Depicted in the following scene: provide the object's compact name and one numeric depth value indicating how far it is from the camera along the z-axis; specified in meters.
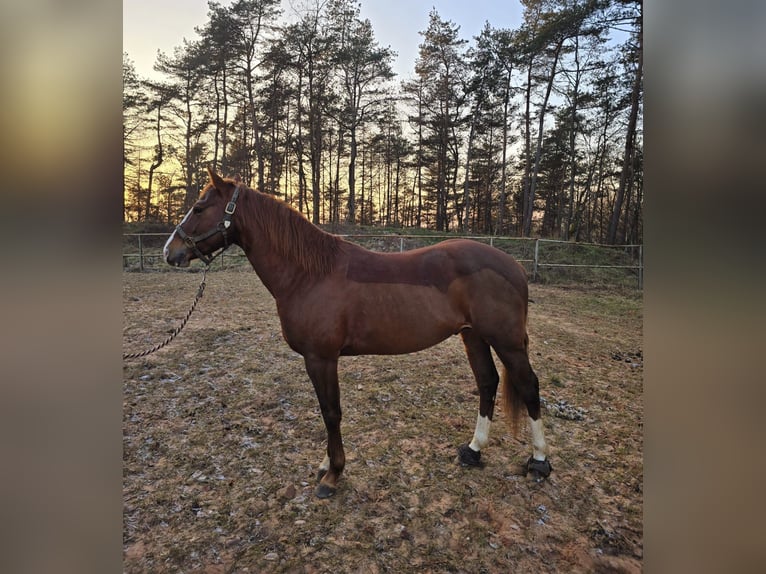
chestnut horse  2.03
